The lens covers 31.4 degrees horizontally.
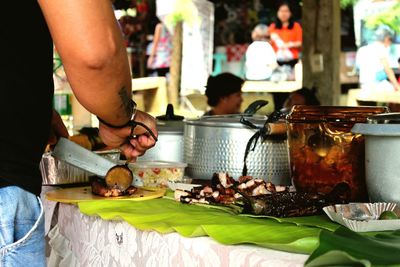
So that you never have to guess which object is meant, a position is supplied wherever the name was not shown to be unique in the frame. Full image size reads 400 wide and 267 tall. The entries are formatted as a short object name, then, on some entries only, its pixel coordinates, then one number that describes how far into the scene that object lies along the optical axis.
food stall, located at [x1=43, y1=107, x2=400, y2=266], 1.31
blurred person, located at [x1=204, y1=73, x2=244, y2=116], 6.11
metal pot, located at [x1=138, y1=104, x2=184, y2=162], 2.57
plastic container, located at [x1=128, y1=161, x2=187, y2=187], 2.28
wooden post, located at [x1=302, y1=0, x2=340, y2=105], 6.04
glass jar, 1.73
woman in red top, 9.29
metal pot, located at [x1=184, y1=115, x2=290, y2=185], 2.15
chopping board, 2.02
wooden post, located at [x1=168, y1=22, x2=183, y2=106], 9.60
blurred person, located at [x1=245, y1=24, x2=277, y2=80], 9.27
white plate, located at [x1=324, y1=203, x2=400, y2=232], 1.49
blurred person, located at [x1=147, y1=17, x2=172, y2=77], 10.32
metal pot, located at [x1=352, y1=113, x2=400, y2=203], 1.51
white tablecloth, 1.34
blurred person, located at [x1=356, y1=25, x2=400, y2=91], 8.47
